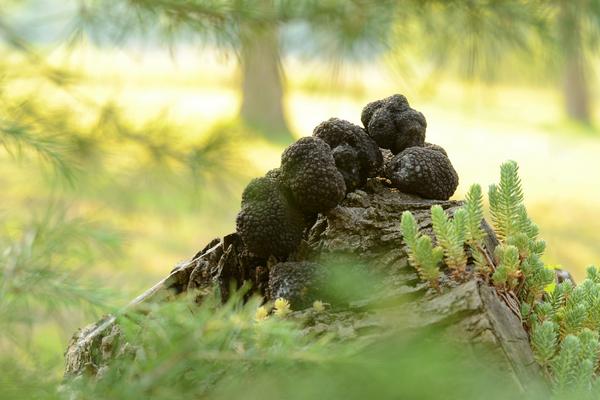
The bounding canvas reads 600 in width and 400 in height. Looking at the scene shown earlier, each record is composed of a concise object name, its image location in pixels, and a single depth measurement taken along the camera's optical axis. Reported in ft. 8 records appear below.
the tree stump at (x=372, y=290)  3.95
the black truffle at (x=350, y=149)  4.26
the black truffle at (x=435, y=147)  4.35
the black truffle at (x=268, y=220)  4.17
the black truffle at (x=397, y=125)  4.34
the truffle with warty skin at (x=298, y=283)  4.09
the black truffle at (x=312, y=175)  4.15
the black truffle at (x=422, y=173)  4.27
